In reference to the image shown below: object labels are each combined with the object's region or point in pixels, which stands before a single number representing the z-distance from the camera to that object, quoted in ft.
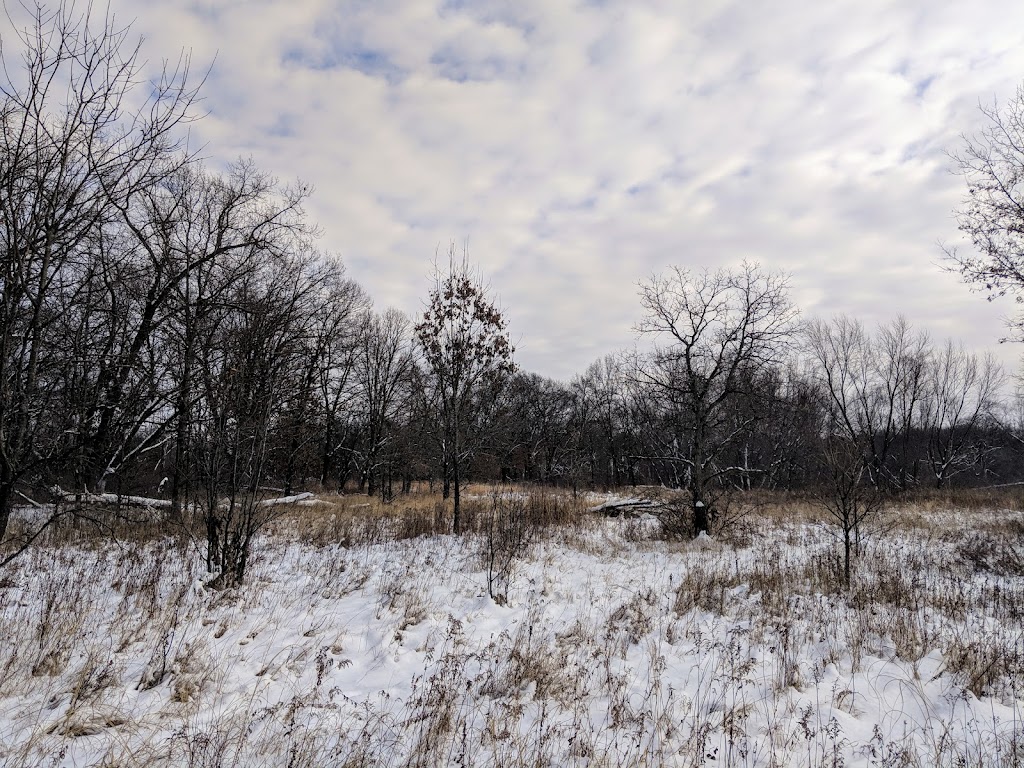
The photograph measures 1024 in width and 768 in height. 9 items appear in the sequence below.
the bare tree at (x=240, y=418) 23.00
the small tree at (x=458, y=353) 41.11
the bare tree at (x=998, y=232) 35.01
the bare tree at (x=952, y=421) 111.14
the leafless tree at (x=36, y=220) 11.30
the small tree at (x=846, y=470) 26.43
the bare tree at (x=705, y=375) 39.37
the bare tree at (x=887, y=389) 108.68
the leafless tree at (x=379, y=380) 97.76
